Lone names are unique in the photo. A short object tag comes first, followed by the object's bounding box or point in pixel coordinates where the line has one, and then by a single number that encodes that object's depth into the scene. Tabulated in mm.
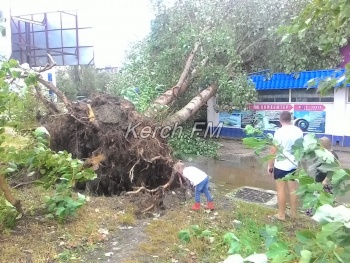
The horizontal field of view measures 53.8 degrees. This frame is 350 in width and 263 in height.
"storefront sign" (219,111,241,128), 13284
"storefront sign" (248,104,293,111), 11970
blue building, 10797
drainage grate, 5765
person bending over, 4922
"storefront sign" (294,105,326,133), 11258
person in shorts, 4344
